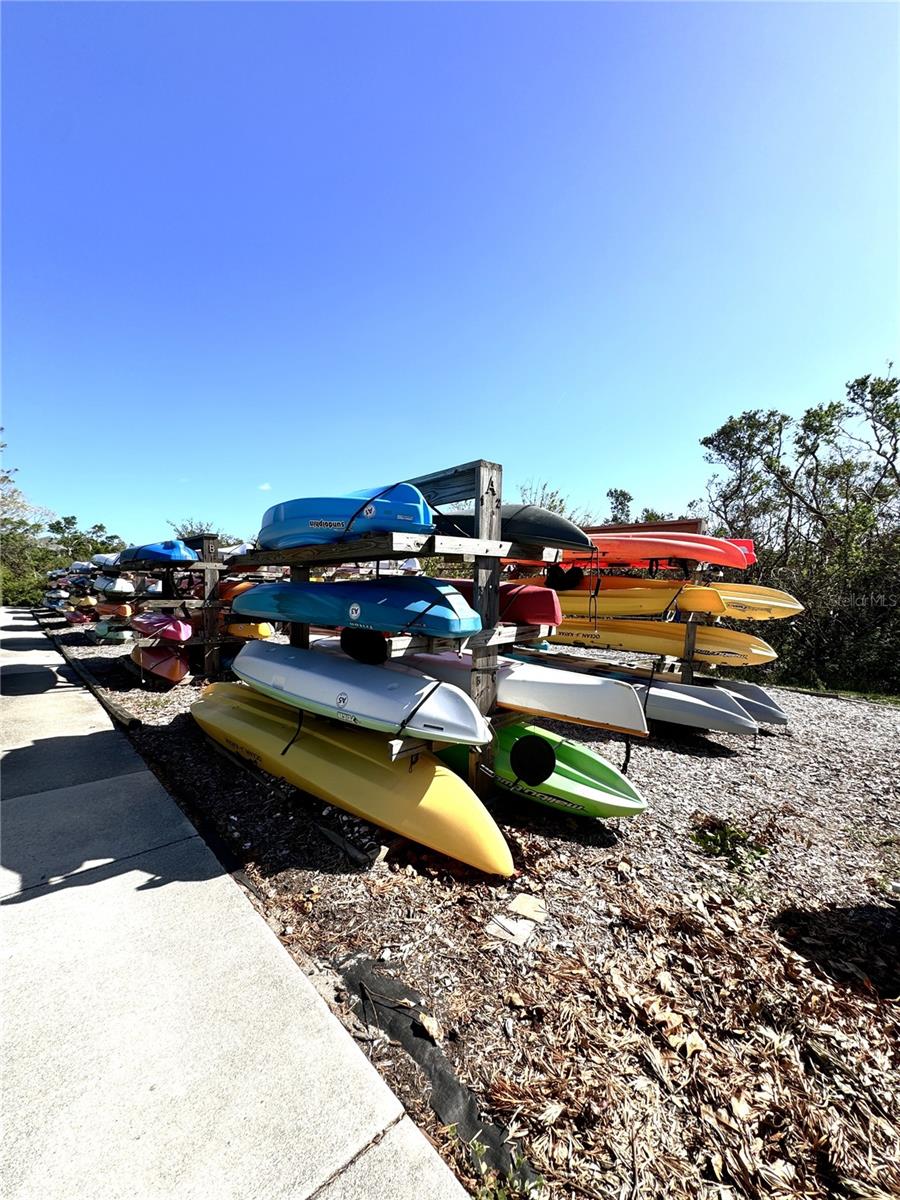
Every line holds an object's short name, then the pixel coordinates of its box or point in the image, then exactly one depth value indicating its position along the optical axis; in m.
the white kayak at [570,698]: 3.47
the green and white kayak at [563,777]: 3.19
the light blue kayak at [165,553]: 7.08
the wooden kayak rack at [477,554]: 3.10
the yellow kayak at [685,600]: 5.59
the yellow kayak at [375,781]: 2.74
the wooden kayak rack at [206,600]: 6.99
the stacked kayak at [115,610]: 10.12
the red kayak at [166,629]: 7.00
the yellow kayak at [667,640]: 5.77
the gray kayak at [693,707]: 5.02
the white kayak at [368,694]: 2.88
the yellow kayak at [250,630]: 7.36
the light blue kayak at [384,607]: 3.06
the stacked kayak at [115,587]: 9.57
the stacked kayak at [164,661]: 6.95
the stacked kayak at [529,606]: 4.01
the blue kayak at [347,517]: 3.02
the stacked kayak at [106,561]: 10.39
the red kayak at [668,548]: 5.50
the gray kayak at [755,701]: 5.57
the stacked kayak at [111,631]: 9.80
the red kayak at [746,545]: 6.39
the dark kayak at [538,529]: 3.51
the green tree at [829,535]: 9.40
